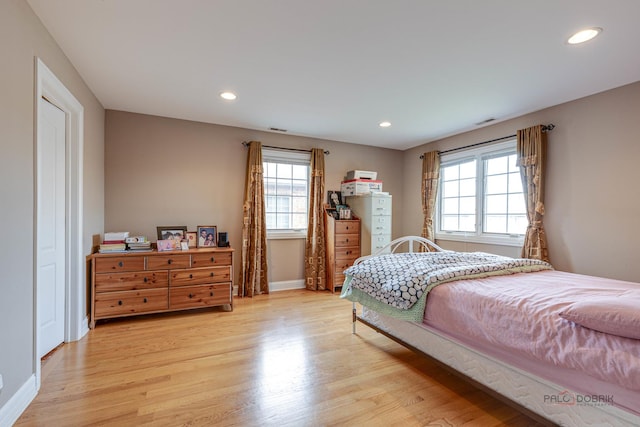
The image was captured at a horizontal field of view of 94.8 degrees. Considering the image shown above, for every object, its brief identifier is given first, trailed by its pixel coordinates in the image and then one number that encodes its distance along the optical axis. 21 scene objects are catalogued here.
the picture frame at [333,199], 4.92
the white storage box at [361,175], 4.79
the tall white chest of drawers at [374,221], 4.59
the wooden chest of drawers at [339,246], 4.53
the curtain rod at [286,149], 4.31
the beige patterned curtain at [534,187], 3.38
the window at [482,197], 3.80
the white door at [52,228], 2.33
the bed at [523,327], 1.22
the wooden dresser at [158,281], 3.06
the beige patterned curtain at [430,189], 4.77
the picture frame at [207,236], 3.84
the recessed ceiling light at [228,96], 3.08
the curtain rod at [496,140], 3.35
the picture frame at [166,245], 3.44
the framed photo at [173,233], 3.64
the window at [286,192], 4.58
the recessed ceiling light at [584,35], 1.99
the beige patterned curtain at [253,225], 4.21
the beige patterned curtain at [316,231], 4.62
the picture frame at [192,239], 3.83
